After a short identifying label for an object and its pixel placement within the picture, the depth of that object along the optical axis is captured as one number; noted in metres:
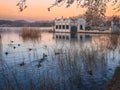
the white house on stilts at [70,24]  101.77
